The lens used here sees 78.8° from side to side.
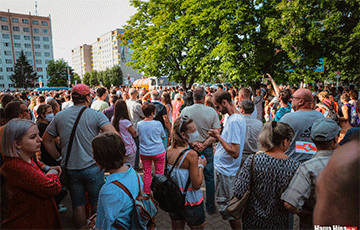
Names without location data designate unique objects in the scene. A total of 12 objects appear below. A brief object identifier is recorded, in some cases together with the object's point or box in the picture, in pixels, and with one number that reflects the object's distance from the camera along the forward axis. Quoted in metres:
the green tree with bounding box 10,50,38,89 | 81.31
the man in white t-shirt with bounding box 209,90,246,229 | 2.99
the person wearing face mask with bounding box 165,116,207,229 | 2.47
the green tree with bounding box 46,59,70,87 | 76.61
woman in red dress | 1.89
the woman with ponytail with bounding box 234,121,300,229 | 2.00
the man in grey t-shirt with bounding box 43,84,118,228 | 2.94
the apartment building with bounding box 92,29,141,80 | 121.31
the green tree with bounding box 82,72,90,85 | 117.61
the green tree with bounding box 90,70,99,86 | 111.20
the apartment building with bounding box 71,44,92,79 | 153.50
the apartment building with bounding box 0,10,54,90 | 89.88
